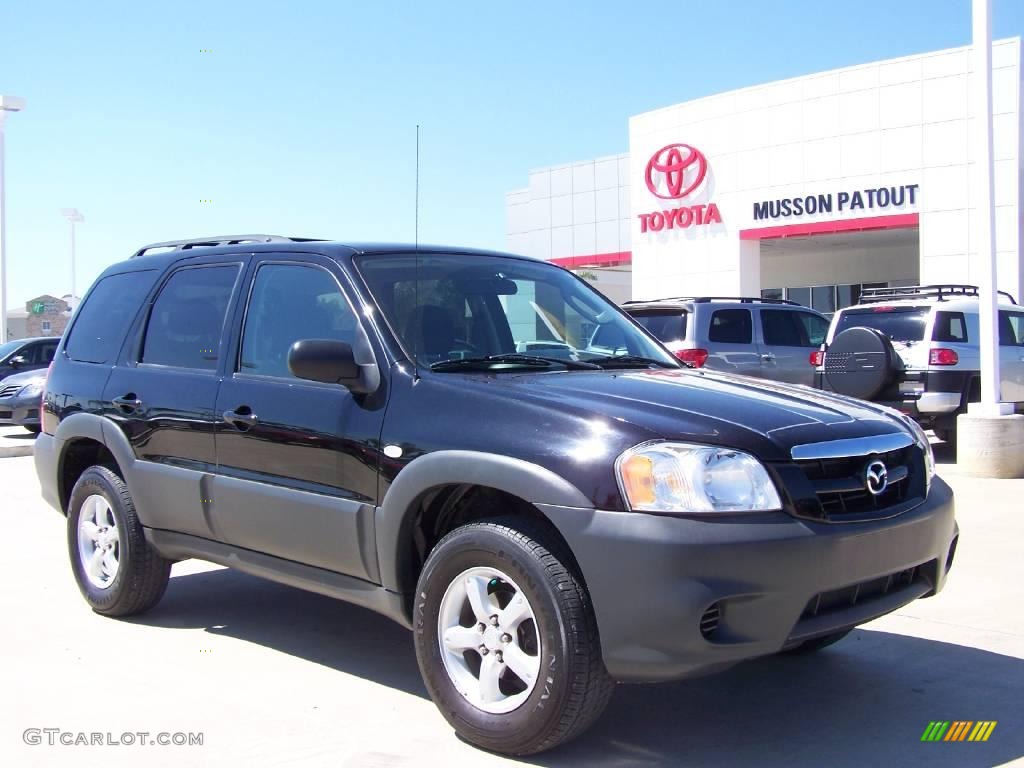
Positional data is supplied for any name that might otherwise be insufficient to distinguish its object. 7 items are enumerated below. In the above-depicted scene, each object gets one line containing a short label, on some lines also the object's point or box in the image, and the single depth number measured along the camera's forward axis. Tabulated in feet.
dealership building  81.56
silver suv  42.06
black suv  11.18
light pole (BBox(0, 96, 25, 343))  98.22
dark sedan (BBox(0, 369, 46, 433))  50.75
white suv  39.17
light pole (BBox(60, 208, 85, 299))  142.82
